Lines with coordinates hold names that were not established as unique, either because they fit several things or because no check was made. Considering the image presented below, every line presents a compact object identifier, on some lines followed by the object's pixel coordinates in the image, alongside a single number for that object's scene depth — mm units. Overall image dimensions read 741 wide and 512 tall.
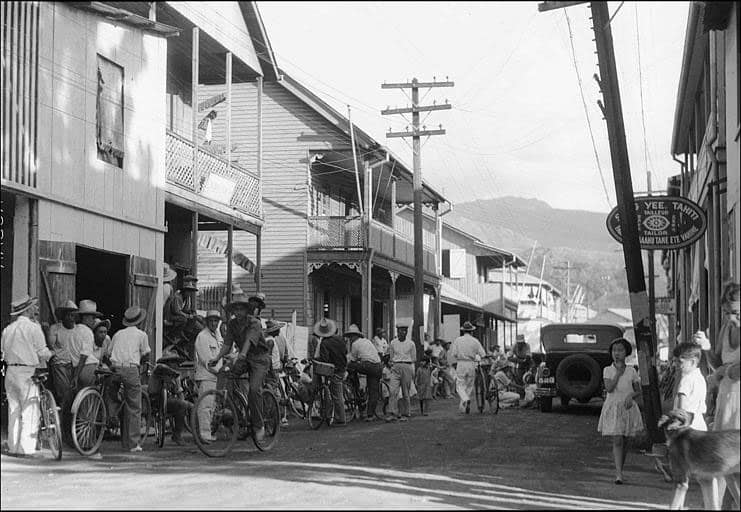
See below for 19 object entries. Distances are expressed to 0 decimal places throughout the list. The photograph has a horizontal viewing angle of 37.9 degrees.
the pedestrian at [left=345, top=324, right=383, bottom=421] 19000
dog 8148
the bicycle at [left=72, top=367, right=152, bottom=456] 12523
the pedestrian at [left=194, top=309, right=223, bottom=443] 14391
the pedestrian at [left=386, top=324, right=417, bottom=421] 20172
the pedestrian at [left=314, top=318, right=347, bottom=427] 18000
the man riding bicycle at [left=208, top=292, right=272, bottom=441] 13164
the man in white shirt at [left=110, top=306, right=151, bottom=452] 13648
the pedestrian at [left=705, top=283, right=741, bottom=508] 8570
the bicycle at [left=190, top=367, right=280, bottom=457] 12737
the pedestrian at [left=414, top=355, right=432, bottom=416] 22641
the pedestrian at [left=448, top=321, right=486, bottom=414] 21844
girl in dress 11188
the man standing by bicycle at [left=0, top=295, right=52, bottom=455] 12227
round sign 16109
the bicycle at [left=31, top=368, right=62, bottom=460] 12125
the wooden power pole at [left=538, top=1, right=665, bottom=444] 14008
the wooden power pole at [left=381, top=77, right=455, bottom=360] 32219
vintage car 22125
